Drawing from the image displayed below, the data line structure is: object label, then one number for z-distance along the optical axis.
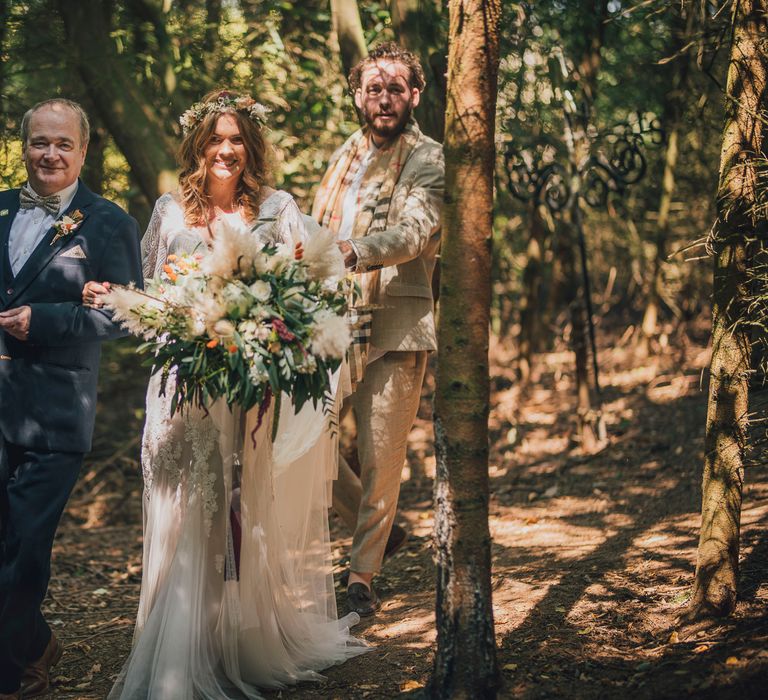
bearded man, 4.56
